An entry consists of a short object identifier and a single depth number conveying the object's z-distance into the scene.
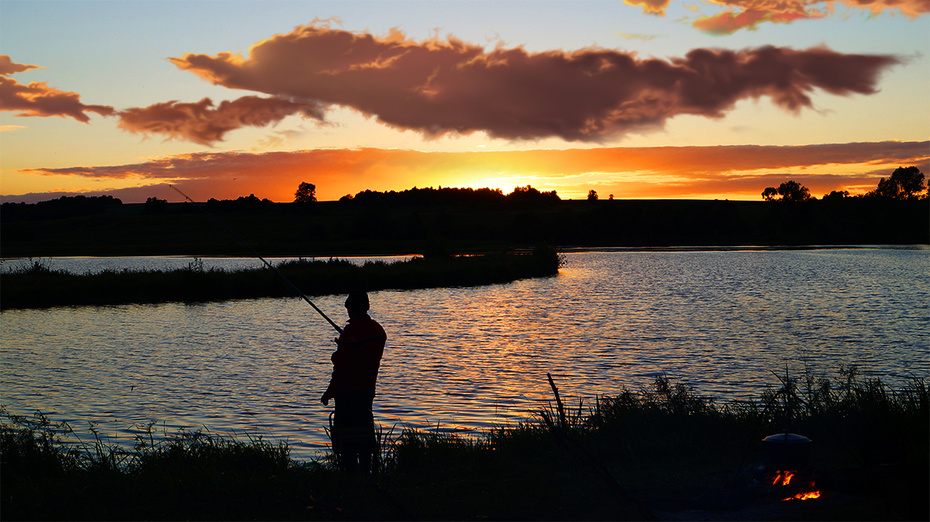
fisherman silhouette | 8.41
